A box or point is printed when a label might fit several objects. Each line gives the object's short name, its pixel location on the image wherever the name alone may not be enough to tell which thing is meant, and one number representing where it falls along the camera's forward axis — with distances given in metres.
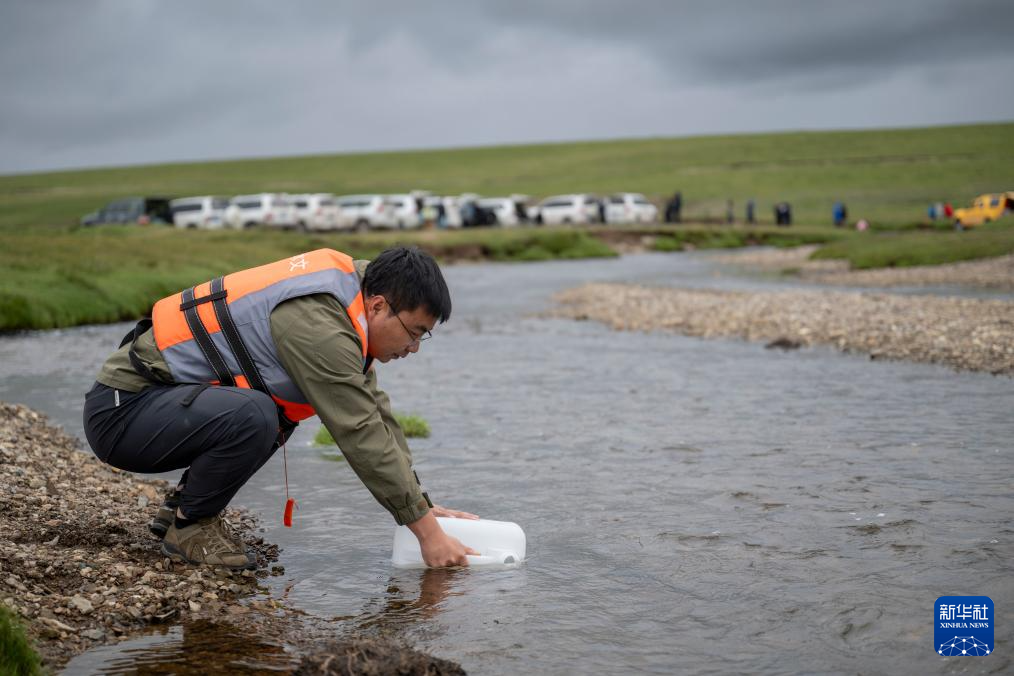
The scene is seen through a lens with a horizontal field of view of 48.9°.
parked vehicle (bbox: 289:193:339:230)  51.75
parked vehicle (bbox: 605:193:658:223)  60.50
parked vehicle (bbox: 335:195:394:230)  54.53
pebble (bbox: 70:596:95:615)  5.03
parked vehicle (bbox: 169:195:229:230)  52.84
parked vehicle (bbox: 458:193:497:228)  58.31
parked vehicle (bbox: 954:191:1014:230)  48.41
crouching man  4.93
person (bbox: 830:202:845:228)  61.82
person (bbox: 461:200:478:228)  58.25
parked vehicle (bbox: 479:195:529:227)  59.62
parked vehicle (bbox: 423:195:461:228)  58.44
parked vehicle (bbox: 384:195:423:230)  55.88
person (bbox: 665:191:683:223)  62.84
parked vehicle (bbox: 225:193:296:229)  52.09
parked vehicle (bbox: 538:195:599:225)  60.16
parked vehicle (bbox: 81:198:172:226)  53.69
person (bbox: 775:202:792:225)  62.34
